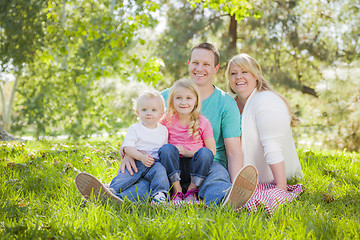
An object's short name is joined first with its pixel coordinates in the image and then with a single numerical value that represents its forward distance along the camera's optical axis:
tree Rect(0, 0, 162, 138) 8.79
